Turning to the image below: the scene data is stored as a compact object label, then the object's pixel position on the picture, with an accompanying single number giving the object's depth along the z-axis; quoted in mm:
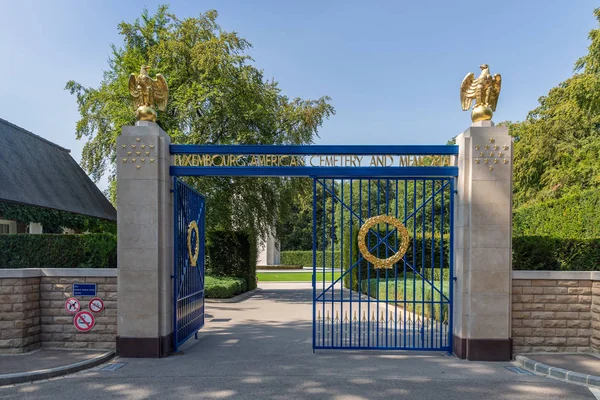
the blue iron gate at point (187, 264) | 8688
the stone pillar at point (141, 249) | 8070
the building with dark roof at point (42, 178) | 17859
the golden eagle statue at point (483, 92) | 8148
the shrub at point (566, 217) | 14578
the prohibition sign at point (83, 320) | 8344
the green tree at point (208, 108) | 17672
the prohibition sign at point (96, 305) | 8352
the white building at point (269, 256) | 49969
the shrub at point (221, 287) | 17359
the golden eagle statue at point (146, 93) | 8414
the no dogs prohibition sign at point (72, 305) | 8359
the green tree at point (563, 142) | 19453
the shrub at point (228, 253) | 20344
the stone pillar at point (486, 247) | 7945
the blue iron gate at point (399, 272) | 8352
